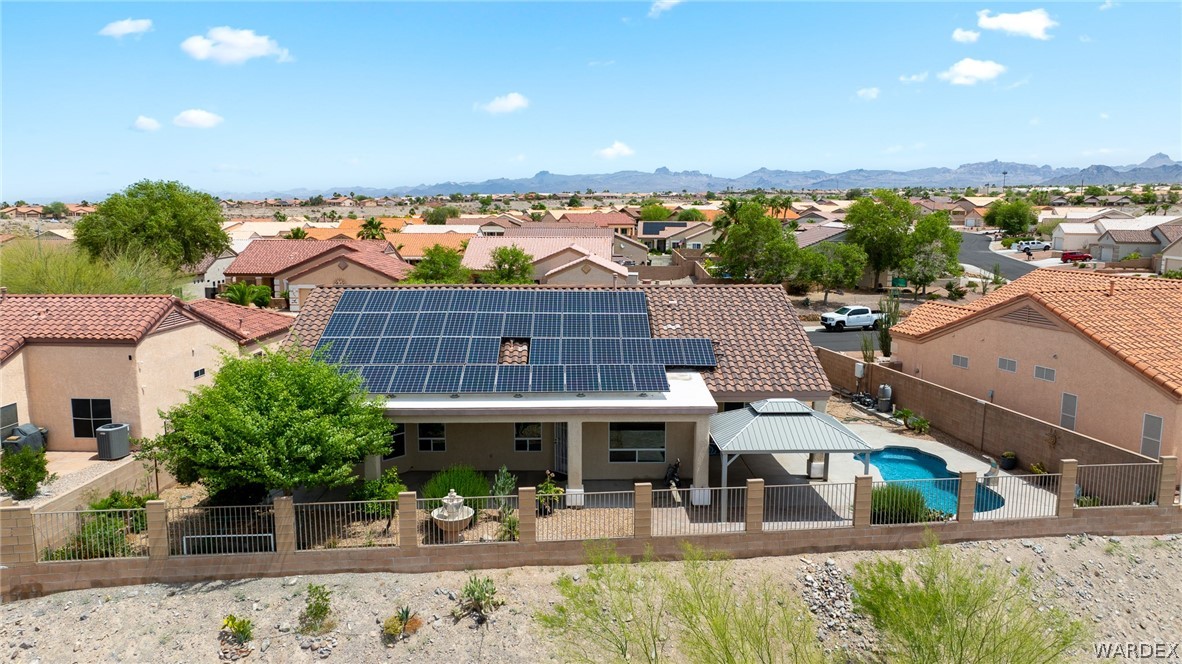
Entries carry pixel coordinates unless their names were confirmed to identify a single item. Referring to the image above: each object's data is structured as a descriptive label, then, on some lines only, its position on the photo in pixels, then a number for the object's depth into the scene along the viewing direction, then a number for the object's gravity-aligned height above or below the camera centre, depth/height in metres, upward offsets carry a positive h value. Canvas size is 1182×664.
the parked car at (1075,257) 83.25 -5.43
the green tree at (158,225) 51.44 -0.95
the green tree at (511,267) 48.38 -3.64
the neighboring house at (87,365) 21.30 -4.15
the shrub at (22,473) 18.14 -5.99
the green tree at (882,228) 60.28 -1.66
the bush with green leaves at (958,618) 13.05 -7.16
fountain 17.25 -6.68
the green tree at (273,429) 16.25 -4.59
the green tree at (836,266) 55.62 -4.12
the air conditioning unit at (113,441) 20.55 -5.96
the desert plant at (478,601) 15.90 -7.87
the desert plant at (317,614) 15.52 -7.94
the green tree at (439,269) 44.06 -3.36
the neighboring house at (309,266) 50.38 -3.66
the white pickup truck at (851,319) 47.31 -6.68
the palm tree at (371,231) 75.19 -2.05
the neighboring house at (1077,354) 20.66 -4.44
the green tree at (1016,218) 115.12 -1.79
